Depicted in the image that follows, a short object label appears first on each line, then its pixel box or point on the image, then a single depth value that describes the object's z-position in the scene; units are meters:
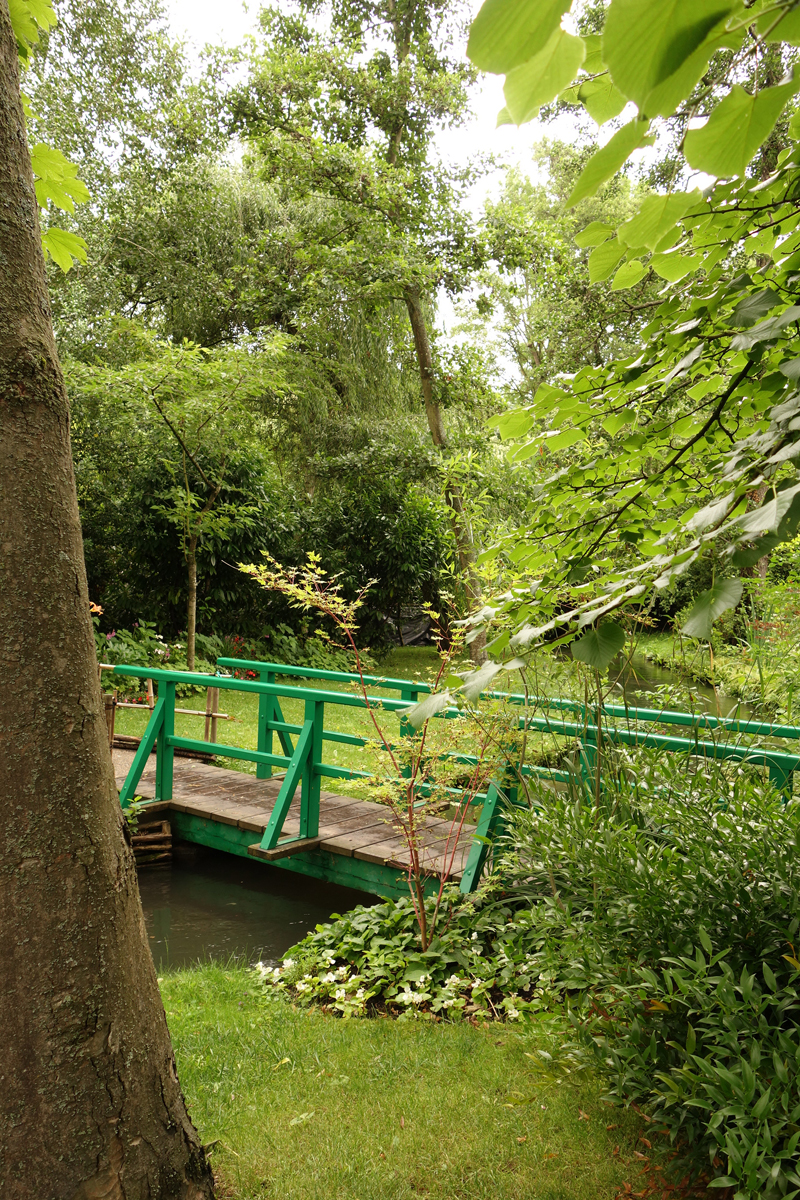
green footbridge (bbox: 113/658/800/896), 3.41
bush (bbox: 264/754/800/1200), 1.71
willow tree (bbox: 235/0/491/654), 10.07
